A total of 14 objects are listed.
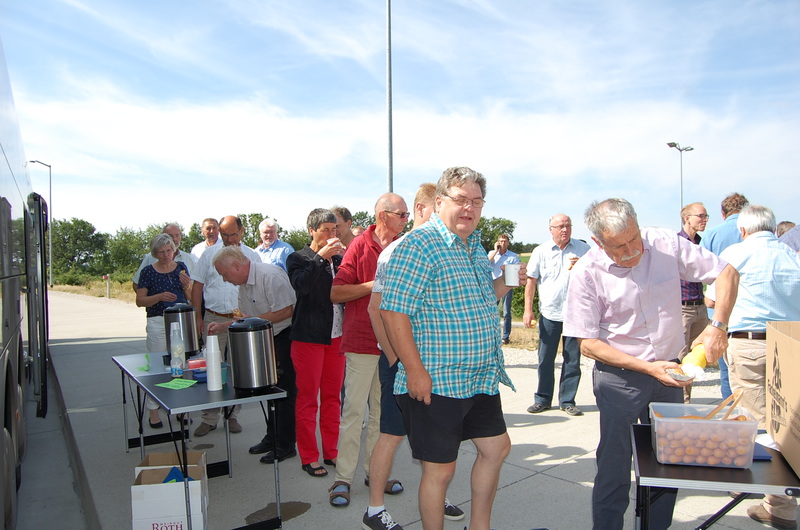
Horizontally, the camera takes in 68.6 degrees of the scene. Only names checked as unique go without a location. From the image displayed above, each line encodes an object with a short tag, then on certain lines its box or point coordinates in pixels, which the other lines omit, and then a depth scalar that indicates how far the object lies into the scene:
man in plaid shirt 2.55
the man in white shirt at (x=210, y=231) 6.39
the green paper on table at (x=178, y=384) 3.33
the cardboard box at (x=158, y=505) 3.02
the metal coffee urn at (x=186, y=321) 4.33
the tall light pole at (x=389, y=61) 10.10
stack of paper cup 3.18
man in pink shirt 2.65
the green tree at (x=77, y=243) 69.44
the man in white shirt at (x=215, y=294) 5.04
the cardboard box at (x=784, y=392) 1.92
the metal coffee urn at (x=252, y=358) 3.10
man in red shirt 3.63
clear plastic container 1.93
